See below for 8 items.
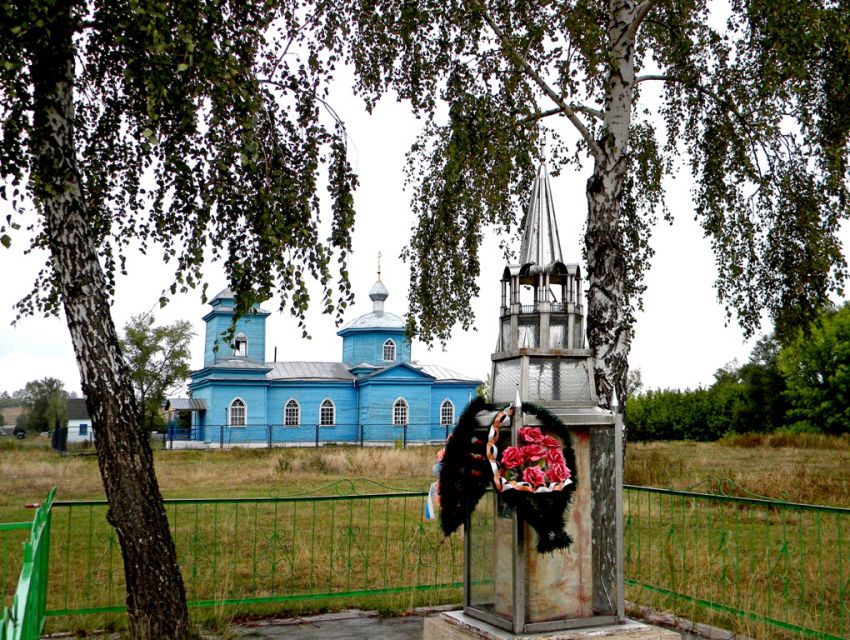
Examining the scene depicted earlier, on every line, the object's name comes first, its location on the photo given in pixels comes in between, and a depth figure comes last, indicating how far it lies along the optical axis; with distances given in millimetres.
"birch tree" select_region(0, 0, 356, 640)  4980
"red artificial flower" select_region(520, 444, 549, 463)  4534
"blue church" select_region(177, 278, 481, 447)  38469
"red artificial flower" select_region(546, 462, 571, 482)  4523
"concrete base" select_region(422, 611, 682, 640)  4566
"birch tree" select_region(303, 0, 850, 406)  7559
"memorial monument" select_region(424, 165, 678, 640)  4672
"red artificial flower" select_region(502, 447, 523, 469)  4555
